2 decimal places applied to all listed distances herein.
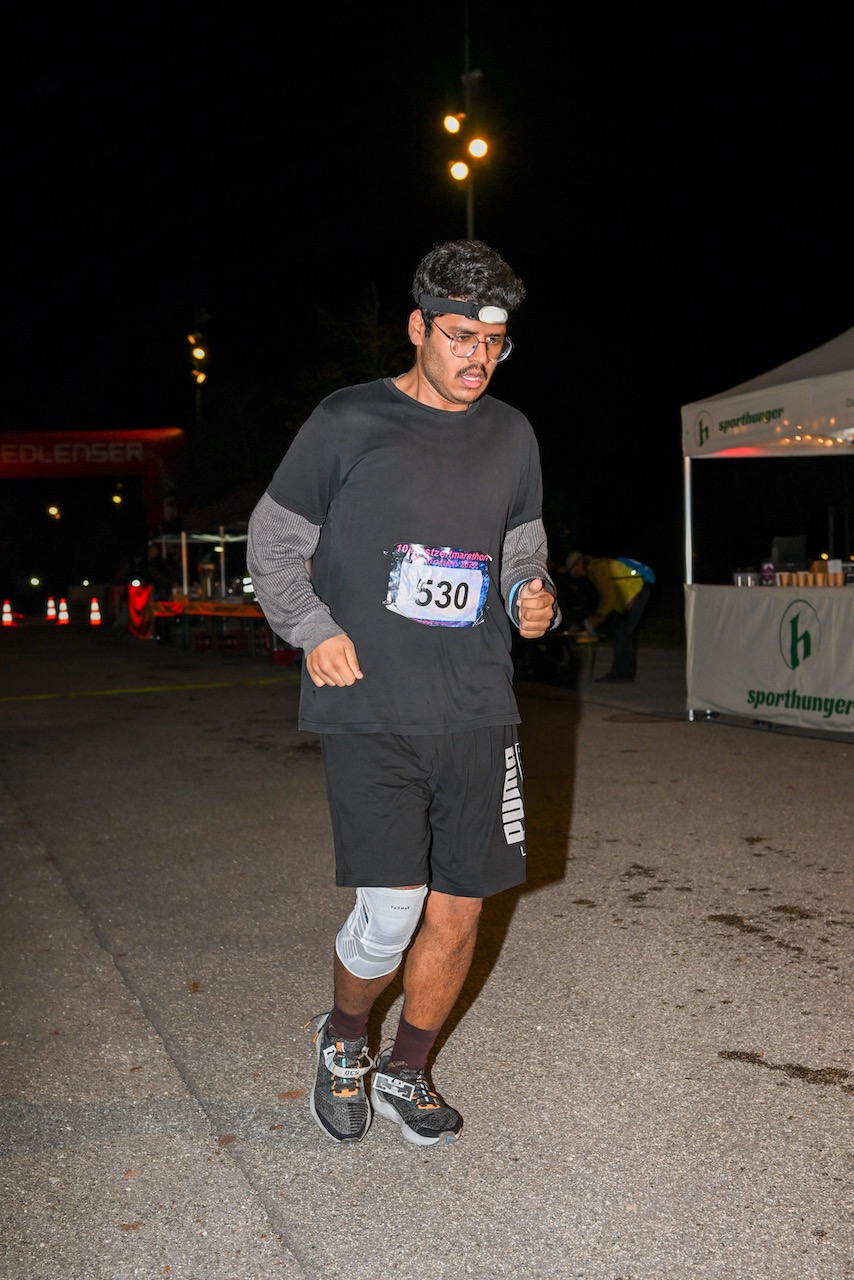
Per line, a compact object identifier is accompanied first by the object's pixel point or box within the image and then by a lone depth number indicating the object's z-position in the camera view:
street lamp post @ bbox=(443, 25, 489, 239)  16.03
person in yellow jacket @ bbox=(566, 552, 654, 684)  13.19
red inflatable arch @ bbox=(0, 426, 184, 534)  31.48
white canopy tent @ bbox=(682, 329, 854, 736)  9.16
